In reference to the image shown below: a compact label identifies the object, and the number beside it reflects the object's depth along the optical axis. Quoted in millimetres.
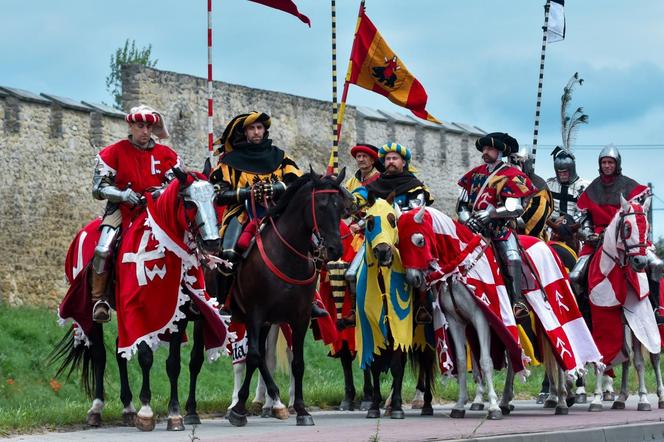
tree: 56297
